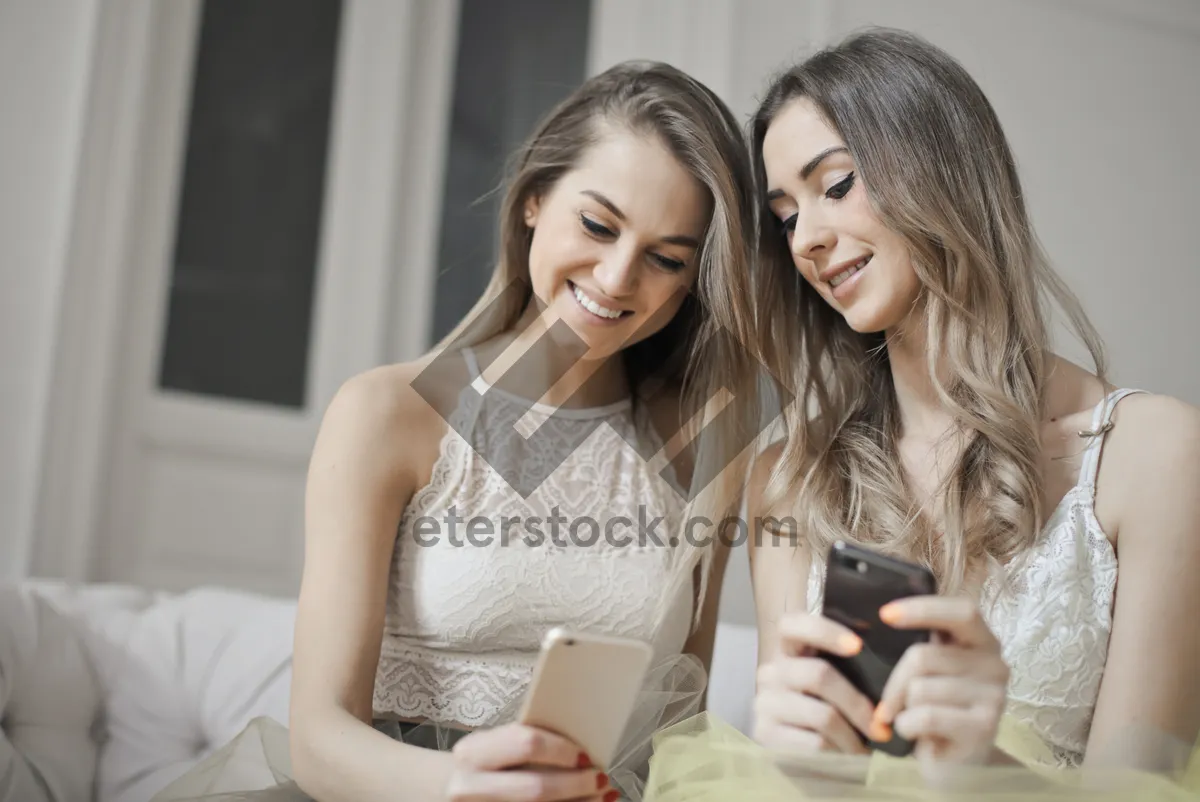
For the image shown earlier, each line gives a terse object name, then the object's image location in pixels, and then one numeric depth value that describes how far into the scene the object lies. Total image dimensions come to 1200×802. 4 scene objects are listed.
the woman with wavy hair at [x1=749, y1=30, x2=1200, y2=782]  1.29
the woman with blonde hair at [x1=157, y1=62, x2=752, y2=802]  1.37
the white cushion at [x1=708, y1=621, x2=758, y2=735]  1.79
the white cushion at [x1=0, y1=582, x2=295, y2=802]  1.57
